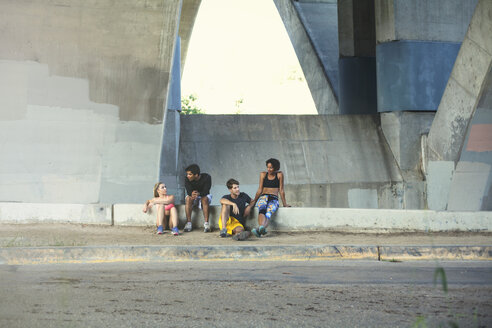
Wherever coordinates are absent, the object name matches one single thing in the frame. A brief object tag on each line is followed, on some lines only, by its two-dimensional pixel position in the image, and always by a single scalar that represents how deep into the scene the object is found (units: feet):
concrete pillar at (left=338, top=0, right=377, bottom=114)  79.97
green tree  227.55
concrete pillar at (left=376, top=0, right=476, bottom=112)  64.64
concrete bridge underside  43.78
